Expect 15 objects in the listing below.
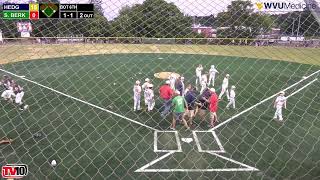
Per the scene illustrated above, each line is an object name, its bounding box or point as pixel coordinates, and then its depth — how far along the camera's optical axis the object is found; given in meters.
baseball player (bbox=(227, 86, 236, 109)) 12.28
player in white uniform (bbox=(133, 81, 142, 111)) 12.05
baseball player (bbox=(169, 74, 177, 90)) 14.12
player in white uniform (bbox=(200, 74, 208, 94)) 14.81
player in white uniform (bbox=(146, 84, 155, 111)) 11.83
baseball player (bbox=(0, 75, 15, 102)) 12.89
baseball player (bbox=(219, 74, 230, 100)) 13.71
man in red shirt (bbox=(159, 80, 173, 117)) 11.00
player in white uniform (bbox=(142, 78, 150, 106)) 12.35
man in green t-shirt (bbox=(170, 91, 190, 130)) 9.17
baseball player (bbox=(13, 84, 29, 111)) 12.19
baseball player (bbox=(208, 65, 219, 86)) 16.52
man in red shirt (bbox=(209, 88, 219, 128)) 10.40
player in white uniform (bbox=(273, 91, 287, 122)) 11.18
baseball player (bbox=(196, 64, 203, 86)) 16.21
